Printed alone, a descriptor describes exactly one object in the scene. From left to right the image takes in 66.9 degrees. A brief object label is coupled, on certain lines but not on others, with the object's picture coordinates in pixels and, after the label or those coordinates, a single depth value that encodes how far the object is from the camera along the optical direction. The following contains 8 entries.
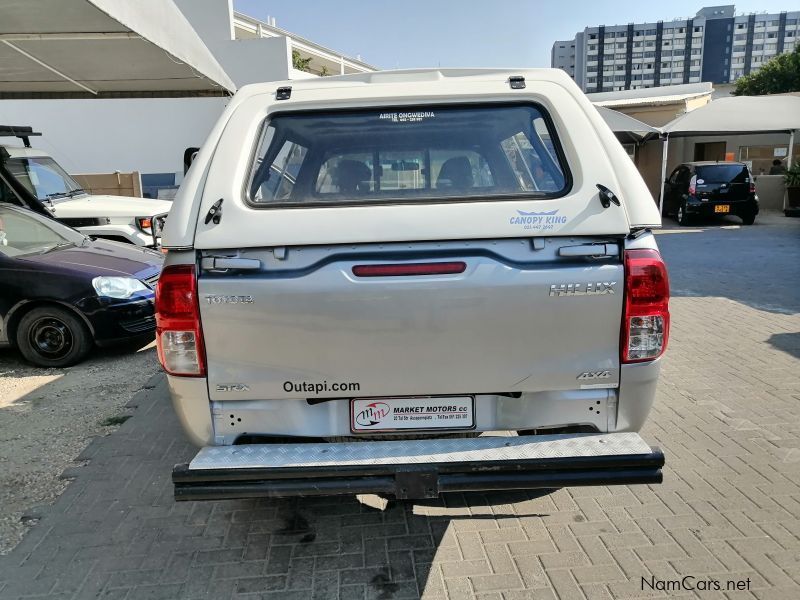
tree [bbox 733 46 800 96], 48.31
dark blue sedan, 5.73
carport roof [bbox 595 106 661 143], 17.03
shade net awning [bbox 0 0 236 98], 5.57
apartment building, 144.50
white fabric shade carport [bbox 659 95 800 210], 17.05
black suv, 16.09
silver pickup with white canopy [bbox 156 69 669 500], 2.40
